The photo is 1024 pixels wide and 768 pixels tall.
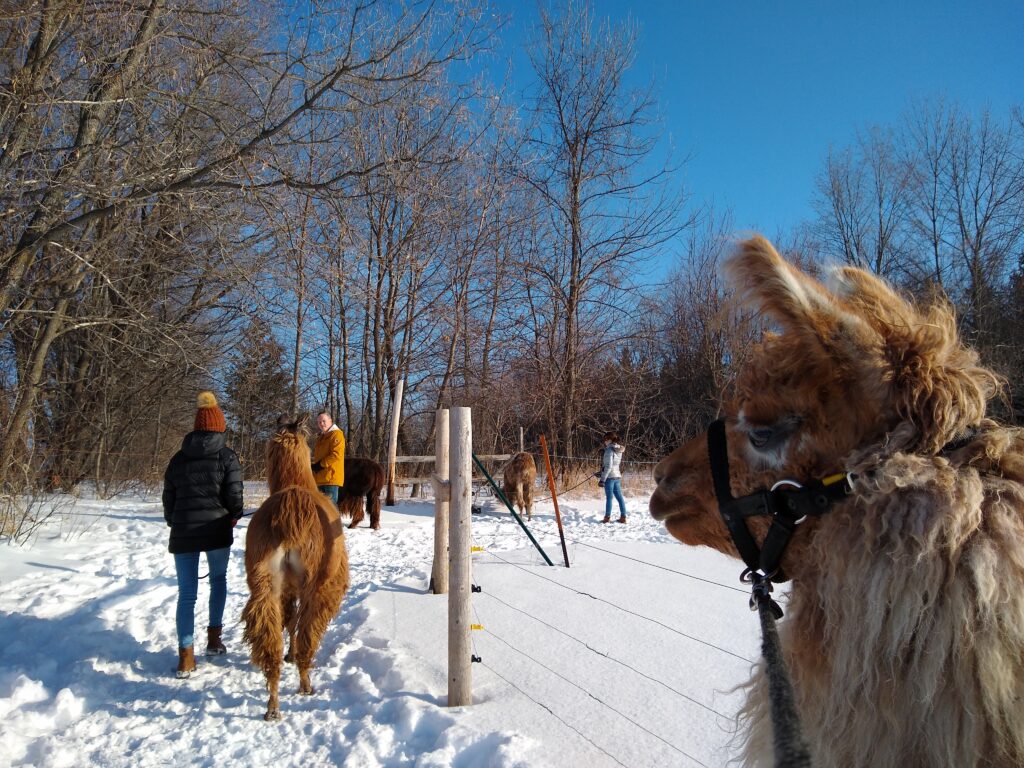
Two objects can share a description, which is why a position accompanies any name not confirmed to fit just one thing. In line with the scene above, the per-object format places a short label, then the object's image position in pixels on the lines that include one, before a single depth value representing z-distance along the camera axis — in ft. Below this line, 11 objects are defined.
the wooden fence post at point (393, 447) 40.04
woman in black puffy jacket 16.35
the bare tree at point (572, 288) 64.13
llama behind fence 42.22
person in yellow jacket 30.25
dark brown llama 35.81
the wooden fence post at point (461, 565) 13.05
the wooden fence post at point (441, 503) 17.60
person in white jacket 38.68
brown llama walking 14.08
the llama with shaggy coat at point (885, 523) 3.33
